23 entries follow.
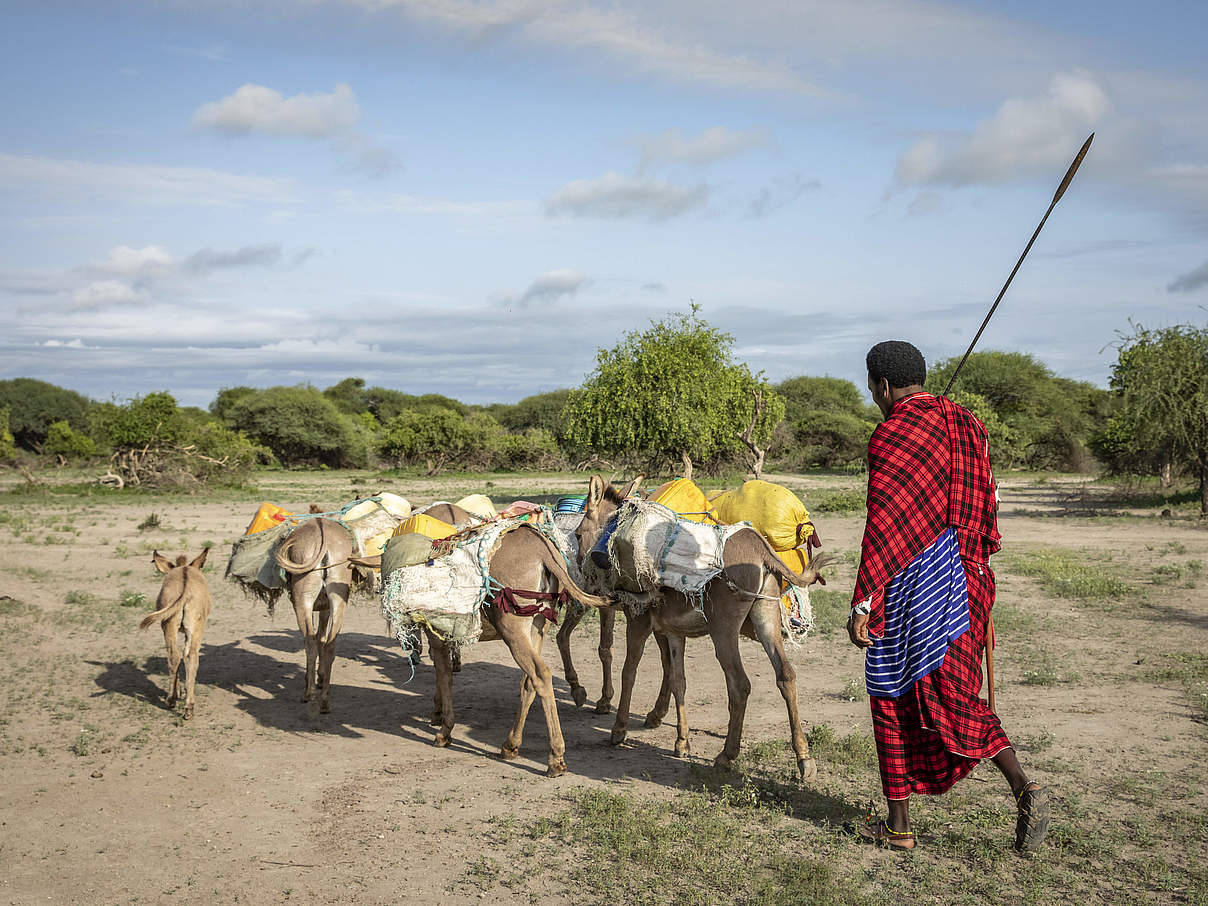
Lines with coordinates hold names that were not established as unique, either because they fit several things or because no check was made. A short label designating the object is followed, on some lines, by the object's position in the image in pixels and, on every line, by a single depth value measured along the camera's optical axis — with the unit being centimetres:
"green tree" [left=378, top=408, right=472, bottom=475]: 5044
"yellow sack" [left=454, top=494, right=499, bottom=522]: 920
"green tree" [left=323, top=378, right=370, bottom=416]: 7944
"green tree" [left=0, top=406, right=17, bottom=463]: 4172
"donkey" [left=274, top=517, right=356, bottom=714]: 822
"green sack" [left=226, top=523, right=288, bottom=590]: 865
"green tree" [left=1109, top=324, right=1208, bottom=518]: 2261
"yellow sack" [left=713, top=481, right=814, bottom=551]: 661
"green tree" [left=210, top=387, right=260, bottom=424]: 6695
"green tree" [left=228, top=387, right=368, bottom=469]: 5622
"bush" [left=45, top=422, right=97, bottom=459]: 4966
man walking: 486
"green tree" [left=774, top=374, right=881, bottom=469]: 4944
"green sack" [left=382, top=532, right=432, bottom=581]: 674
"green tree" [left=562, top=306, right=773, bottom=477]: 2834
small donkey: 796
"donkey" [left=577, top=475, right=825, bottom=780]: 623
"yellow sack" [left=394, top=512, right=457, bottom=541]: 741
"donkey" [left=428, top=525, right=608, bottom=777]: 657
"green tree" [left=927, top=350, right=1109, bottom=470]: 4791
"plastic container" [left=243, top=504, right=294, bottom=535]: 909
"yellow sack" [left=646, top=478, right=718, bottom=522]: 674
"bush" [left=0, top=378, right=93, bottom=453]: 5875
